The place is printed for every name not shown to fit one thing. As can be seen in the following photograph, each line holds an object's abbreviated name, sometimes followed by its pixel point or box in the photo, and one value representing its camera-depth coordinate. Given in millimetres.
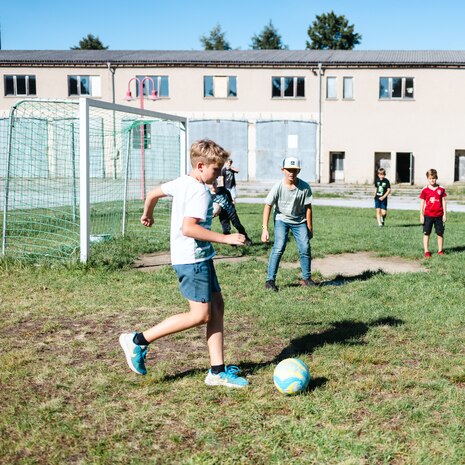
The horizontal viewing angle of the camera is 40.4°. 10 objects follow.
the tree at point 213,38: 77625
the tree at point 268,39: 76125
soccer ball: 4391
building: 36656
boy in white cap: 8125
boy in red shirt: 10961
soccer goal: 9672
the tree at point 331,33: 69562
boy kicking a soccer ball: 4484
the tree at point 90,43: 74125
